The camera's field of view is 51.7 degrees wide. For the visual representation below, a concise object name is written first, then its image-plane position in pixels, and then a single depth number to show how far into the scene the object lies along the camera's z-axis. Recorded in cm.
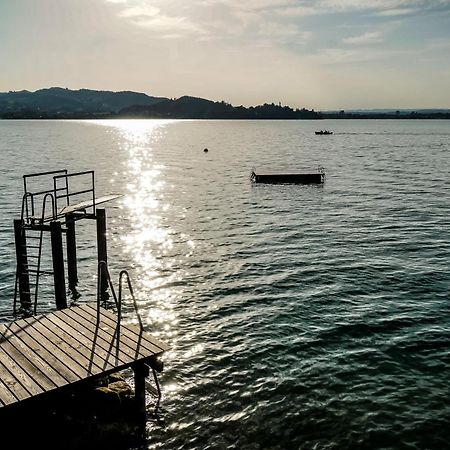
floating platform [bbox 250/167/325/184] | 6625
